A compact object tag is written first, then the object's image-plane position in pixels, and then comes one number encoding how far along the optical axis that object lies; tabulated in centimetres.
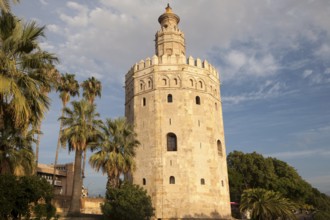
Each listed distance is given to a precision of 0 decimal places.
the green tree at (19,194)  1245
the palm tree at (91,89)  3284
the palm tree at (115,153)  2147
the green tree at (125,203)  2041
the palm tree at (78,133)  2227
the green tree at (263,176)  4091
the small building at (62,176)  4169
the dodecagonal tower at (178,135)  2753
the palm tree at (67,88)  3127
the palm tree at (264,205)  1942
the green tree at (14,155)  1766
